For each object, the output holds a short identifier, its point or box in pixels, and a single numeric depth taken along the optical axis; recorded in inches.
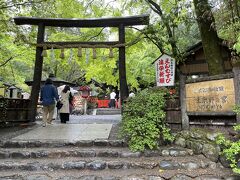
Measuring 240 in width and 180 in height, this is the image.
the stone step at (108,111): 625.9
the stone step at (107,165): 157.2
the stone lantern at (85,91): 617.2
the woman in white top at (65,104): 324.2
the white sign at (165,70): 295.6
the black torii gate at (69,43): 298.4
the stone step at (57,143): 187.0
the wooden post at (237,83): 161.9
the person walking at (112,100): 763.2
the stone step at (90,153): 171.9
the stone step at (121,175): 145.3
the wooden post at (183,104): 197.3
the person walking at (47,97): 285.3
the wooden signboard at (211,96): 168.8
